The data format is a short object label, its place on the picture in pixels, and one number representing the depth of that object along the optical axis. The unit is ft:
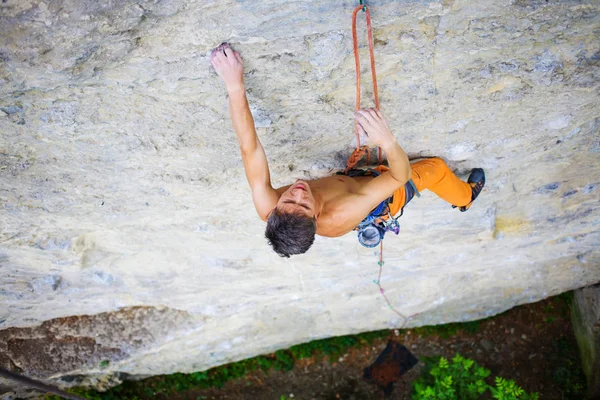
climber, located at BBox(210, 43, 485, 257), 8.00
